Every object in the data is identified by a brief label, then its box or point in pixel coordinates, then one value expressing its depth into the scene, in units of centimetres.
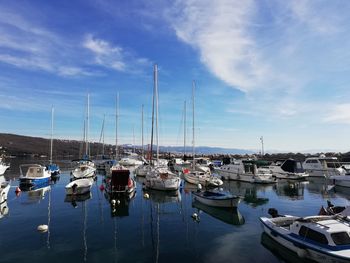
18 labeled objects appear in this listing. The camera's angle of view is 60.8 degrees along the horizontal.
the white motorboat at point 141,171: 6596
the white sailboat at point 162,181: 4184
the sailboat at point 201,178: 4953
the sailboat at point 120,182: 3922
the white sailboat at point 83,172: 5578
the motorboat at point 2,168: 6931
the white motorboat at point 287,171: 6038
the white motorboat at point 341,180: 4945
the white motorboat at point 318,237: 1576
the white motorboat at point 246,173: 5412
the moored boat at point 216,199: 3042
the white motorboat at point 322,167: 6164
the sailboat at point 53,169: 6531
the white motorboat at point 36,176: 4834
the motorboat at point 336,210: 2264
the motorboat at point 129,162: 9260
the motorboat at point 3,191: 3290
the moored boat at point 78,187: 3931
